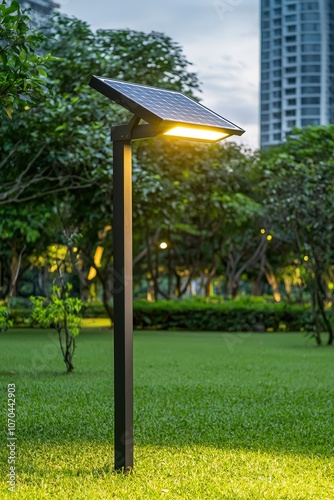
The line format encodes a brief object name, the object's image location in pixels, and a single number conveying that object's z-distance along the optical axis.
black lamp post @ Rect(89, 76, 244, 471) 4.63
